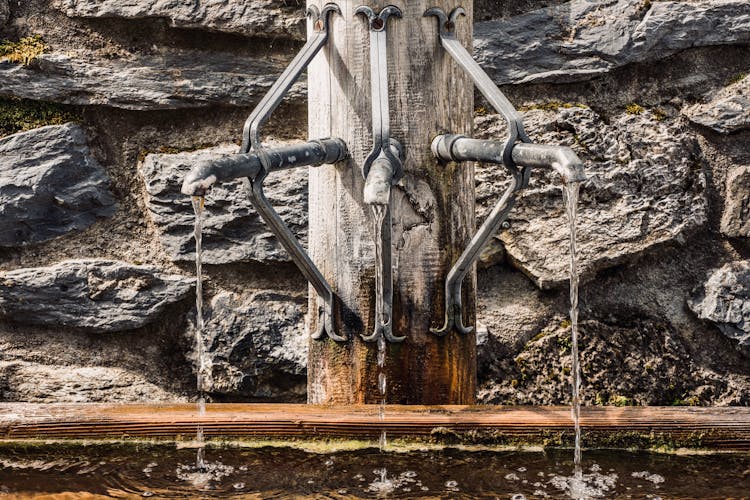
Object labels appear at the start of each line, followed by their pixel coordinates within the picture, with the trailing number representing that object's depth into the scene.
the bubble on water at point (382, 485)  2.96
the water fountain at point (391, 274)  3.04
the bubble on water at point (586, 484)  2.96
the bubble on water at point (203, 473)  3.00
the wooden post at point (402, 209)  3.17
